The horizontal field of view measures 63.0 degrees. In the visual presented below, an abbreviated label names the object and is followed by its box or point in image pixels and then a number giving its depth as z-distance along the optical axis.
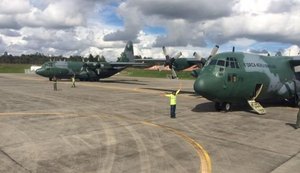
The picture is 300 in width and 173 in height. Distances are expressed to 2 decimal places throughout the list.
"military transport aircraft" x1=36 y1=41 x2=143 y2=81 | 38.94
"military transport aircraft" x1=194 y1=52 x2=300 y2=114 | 14.08
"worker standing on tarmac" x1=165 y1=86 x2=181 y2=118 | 13.54
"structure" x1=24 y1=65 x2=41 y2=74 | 77.53
